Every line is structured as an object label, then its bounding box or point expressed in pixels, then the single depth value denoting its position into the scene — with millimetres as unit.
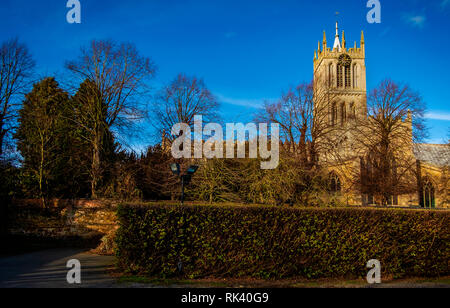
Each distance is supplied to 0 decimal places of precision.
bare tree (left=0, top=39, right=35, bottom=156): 22375
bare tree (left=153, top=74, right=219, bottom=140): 28969
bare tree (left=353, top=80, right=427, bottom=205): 30328
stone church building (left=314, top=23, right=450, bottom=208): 31656
